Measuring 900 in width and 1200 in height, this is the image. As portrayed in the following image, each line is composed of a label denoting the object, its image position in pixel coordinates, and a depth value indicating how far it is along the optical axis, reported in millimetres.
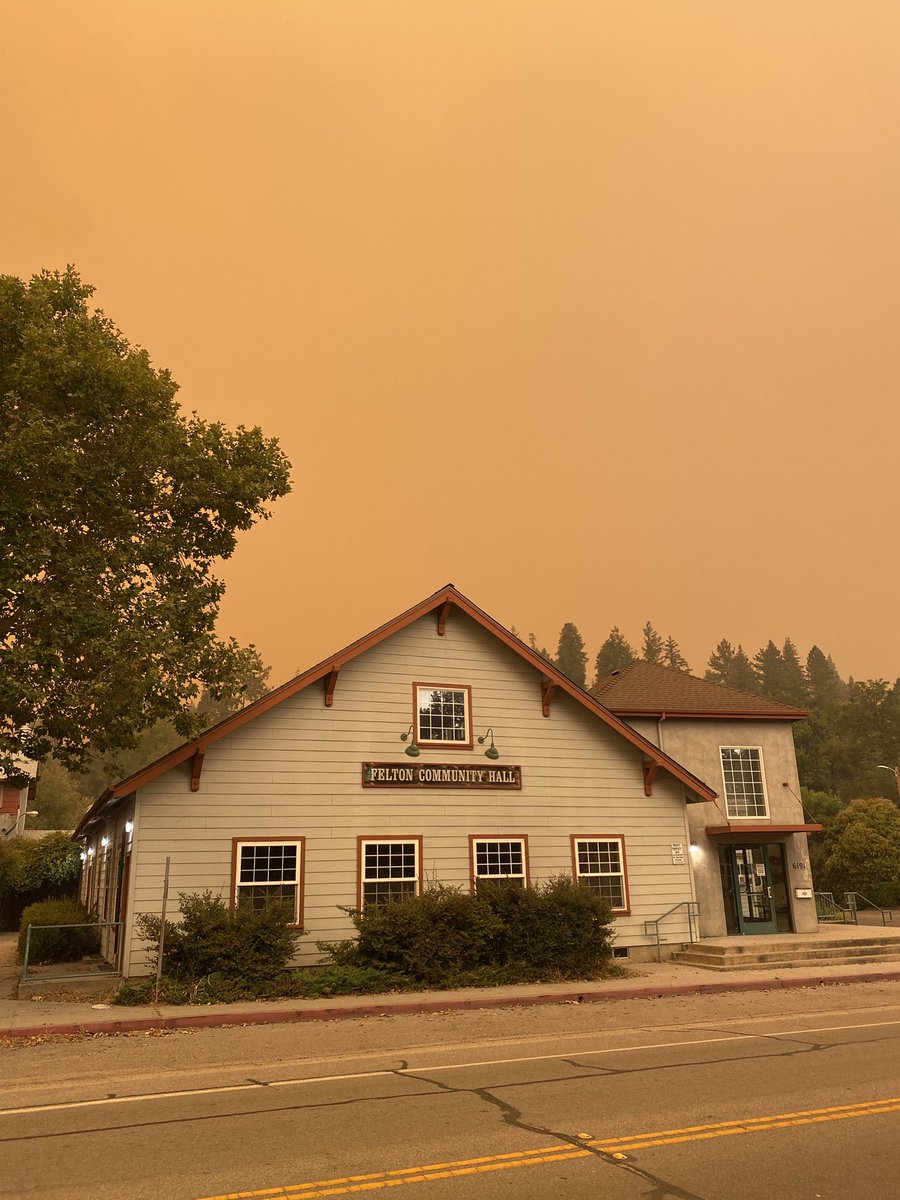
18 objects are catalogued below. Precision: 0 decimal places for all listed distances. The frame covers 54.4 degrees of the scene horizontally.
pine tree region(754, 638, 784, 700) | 135000
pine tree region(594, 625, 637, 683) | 127131
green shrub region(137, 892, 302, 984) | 15477
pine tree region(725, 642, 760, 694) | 137625
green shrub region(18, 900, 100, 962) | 21203
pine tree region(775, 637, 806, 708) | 118188
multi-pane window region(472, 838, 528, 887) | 19781
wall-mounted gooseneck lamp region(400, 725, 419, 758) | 19625
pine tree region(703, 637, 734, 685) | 146875
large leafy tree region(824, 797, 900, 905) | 46500
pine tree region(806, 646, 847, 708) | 139875
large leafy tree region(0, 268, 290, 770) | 16344
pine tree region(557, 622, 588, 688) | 121625
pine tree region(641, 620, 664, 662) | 150750
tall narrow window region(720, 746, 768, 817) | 25438
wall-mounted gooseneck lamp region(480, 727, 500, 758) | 20344
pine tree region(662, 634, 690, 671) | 152125
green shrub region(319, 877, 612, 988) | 16891
